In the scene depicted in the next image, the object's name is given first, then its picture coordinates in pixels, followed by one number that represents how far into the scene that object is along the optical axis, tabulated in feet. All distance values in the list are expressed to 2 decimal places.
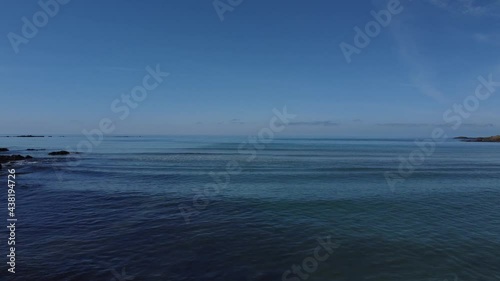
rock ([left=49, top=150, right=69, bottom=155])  265.34
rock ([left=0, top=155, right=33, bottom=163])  200.87
